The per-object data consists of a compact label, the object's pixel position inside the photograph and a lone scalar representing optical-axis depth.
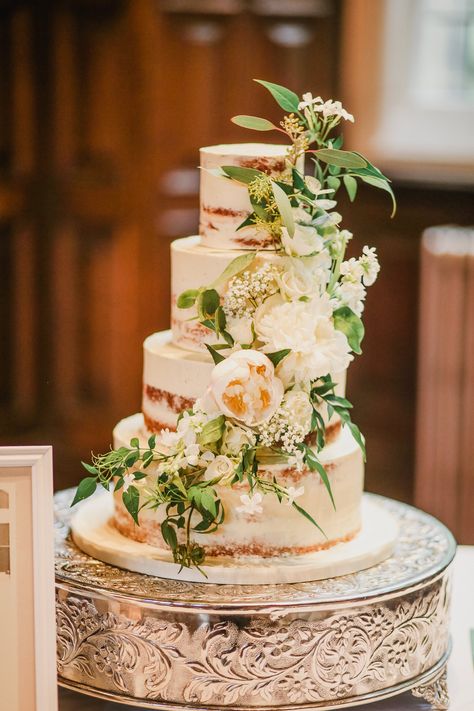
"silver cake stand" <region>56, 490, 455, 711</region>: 1.92
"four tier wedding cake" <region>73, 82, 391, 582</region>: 1.93
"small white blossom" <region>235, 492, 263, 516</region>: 1.91
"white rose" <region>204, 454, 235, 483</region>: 1.93
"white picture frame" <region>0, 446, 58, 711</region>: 1.81
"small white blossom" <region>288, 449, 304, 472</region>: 1.94
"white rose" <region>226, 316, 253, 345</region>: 1.96
